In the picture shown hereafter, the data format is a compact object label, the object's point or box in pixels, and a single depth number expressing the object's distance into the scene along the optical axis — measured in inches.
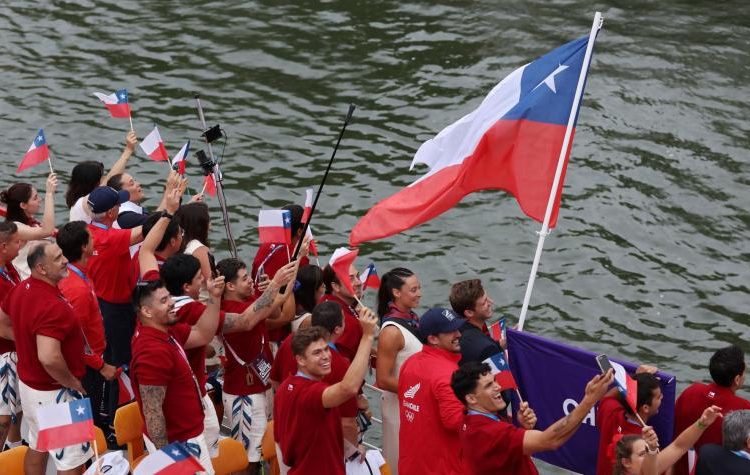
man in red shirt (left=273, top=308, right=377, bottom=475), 687.7
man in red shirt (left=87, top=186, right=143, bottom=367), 877.8
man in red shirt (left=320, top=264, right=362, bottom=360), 824.9
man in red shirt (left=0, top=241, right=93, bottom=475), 756.0
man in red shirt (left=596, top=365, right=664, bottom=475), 722.2
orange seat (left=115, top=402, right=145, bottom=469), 756.0
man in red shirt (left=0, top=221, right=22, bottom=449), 844.0
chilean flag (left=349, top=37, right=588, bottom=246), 895.7
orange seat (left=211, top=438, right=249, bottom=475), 780.6
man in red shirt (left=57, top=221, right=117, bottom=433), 800.9
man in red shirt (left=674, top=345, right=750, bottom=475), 778.2
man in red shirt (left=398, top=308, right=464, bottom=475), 711.7
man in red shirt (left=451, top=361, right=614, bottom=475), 650.2
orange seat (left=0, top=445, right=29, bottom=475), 780.6
